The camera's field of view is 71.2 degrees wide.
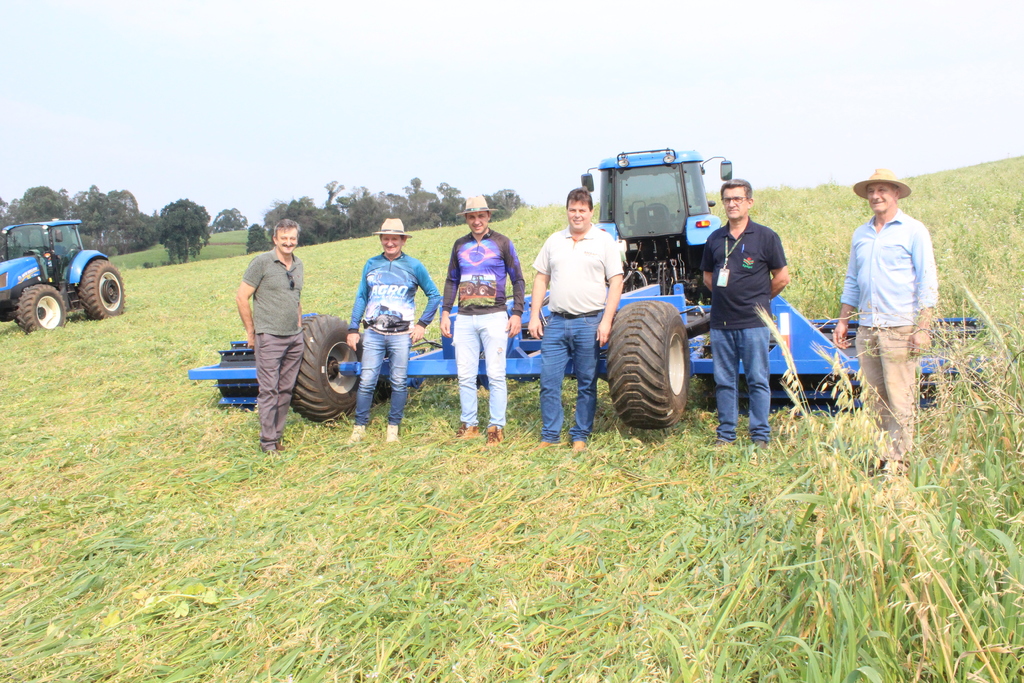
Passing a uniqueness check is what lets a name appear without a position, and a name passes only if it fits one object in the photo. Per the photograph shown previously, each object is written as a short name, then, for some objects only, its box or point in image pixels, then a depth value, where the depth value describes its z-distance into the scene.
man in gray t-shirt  4.80
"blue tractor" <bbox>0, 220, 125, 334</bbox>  12.10
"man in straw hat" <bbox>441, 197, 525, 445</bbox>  4.72
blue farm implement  4.08
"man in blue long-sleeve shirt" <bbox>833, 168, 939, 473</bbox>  3.58
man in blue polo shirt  4.09
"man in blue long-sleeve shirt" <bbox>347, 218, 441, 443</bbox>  4.93
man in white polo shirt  4.33
